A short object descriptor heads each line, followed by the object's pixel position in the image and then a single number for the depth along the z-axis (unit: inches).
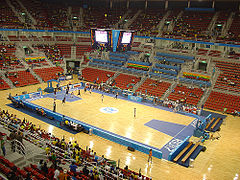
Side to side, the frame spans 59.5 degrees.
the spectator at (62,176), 396.8
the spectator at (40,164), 444.8
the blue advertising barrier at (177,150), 677.3
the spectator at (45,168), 437.7
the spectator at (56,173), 417.1
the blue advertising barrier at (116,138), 709.3
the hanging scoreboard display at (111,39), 1112.2
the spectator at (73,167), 494.3
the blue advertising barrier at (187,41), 1488.7
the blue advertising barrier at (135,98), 1314.0
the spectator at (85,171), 489.4
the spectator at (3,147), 462.3
